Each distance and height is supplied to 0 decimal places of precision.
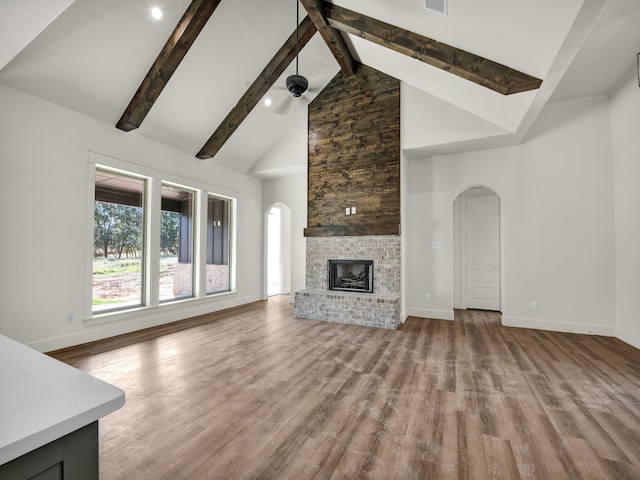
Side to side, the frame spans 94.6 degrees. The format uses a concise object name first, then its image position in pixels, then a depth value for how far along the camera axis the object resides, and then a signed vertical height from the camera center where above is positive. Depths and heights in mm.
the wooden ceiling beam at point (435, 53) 3285 +2313
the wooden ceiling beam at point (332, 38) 3826 +3162
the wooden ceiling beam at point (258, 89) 4676 +2656
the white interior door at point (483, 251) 5992 -150
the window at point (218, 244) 6098 +5
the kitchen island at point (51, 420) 603 -397
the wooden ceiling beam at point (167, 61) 3549 +2365
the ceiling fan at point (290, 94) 4070 +2682
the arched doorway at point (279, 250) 8219 -168
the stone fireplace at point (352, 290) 4824 -731
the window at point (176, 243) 5191 +22
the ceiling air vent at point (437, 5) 2933 +2411
